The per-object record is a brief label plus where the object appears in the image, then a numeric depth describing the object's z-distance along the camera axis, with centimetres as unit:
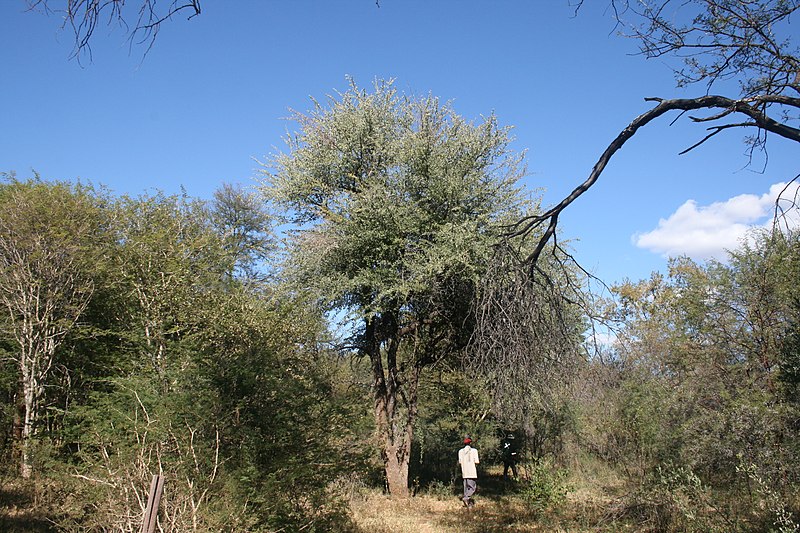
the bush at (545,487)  1211
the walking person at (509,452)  1852
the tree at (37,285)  1104
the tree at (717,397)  785
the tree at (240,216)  3219
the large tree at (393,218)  1153
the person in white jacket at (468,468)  1323
